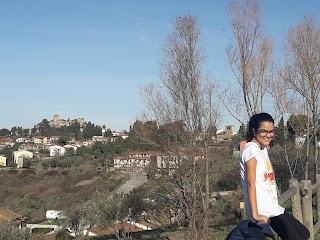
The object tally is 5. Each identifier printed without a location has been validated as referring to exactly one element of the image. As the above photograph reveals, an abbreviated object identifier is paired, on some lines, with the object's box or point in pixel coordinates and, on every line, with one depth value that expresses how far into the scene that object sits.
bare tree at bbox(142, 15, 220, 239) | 13.53
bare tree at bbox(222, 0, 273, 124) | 12.68
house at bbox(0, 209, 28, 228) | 26.68
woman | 2.57
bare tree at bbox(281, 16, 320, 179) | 13.55
